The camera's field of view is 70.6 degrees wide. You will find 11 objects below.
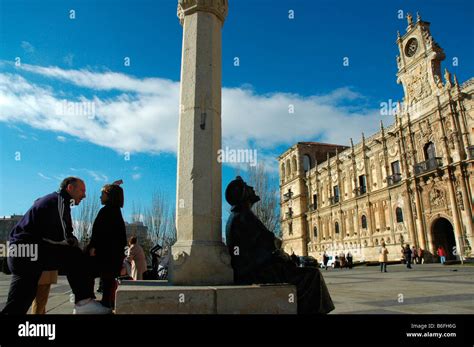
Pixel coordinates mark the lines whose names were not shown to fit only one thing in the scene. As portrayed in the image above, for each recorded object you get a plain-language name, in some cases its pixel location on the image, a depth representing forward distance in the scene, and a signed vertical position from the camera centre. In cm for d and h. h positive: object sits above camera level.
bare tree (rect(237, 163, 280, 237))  3103 +409
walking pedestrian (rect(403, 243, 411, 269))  1908 -43
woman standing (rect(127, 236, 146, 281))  678 -9
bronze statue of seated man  346 -8
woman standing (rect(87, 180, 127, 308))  319 +9
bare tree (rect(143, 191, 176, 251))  3519 +250
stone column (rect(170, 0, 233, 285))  358 +111
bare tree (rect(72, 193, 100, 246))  3506 +317
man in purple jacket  275 +1
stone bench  288 -39
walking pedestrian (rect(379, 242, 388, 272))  1722 -45
